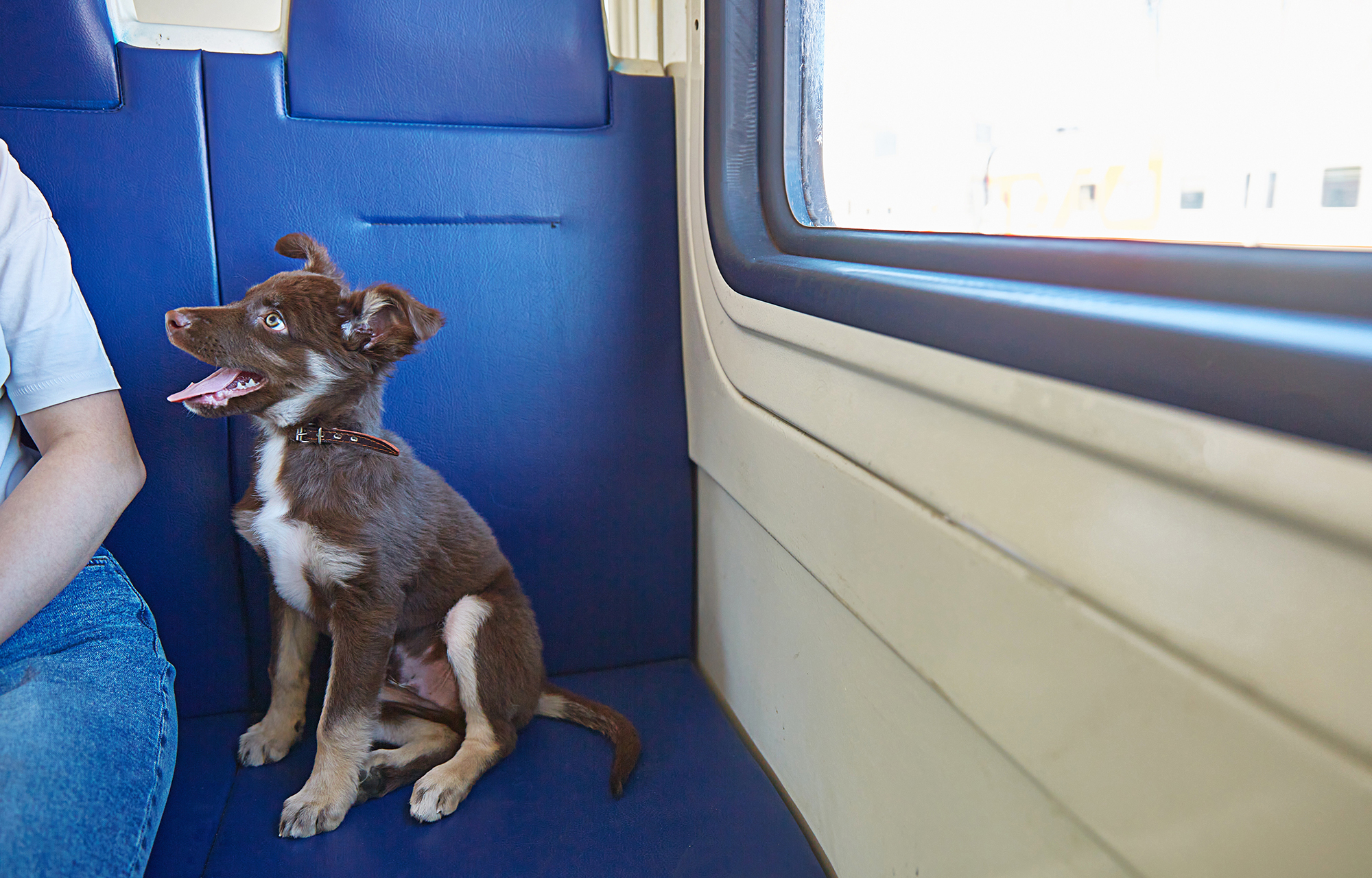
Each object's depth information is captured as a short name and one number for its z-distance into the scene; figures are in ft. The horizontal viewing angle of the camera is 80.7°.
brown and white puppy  3.97
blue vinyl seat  4.00
